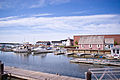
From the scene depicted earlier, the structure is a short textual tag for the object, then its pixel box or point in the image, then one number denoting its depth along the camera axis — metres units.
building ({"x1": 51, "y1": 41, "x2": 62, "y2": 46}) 95.40
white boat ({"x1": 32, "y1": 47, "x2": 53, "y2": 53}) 48.04
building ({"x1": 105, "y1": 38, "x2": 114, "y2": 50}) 42.75
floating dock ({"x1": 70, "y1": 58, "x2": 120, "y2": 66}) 20.09
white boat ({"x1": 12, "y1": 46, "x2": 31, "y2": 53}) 49.67
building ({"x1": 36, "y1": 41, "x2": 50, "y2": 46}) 100.35
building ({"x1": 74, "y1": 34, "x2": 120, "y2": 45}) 56.93
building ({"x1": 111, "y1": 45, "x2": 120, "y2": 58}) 26.37
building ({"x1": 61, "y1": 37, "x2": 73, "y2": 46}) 74.45
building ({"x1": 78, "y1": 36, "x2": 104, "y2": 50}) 37.90
